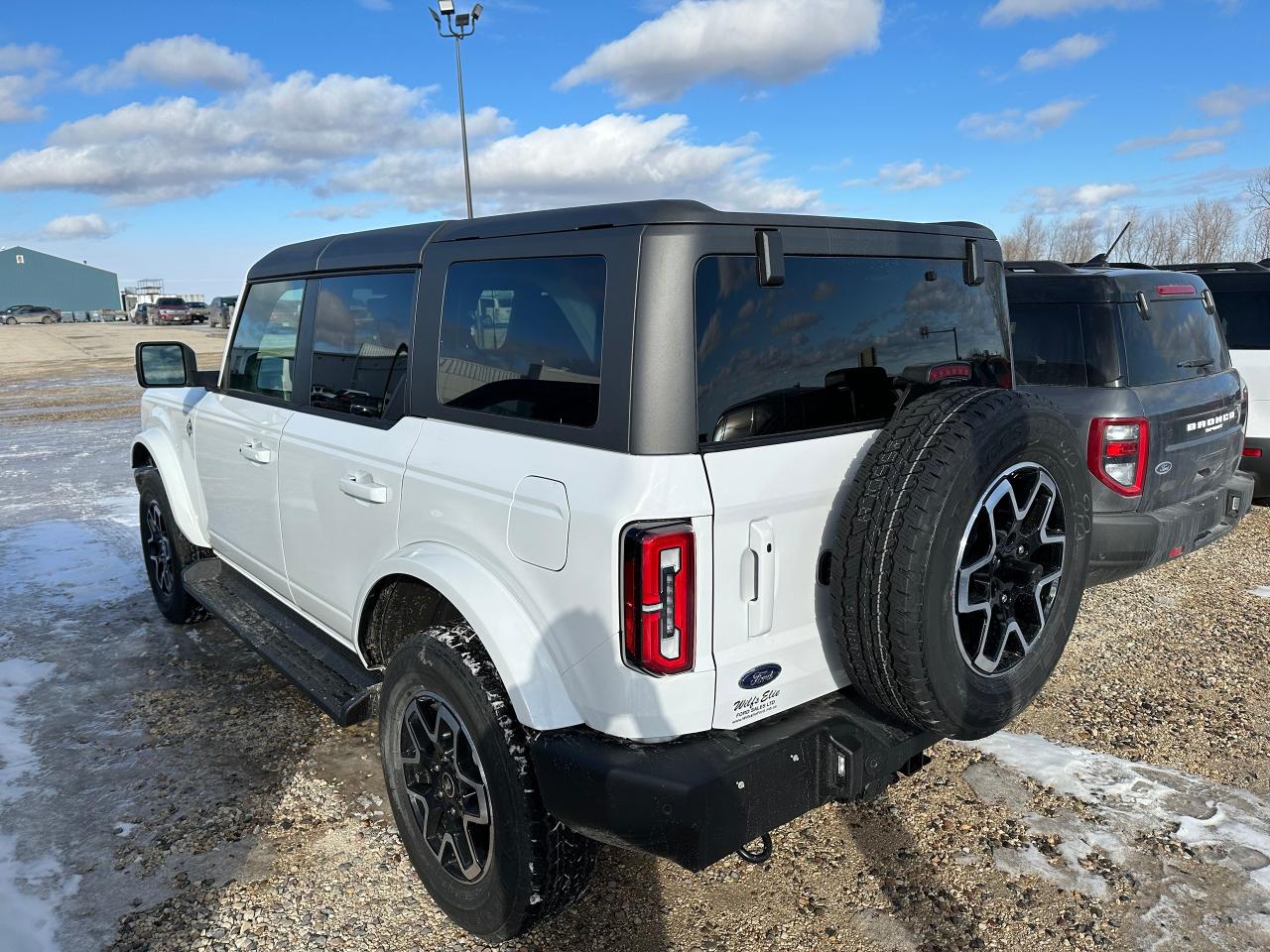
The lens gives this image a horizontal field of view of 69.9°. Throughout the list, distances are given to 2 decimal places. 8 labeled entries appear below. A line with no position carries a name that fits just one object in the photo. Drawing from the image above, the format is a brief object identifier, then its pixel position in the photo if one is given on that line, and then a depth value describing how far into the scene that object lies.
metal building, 100.50
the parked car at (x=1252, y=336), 6.61
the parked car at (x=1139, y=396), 4.39
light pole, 16.73
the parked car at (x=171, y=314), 53.88
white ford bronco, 2.16
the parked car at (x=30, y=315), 64.31
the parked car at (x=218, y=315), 47.66
